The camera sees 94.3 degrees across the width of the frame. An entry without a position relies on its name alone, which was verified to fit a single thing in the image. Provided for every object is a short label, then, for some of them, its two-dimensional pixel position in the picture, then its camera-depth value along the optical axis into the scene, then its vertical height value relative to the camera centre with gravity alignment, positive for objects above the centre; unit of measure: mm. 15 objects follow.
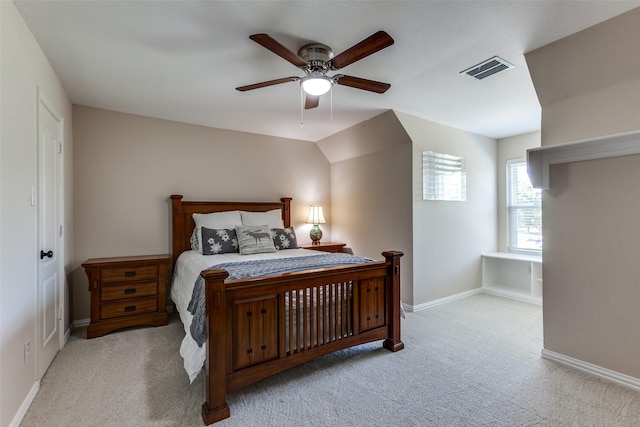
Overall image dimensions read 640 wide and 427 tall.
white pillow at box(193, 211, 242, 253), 3693 -92
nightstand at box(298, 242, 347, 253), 4312 -512
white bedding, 1943 -665
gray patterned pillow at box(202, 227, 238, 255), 3417 -333
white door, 2201 -188
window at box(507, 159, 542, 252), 4367 -4
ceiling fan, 1799 +992
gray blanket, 1988 -448
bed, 1816 -772
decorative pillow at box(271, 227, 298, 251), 3848 -346
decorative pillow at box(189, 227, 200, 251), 3659 -339
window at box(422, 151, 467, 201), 3809 +465
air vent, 2381 +1199
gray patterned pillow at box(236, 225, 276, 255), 3470 -326
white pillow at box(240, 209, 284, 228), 3992 -76
